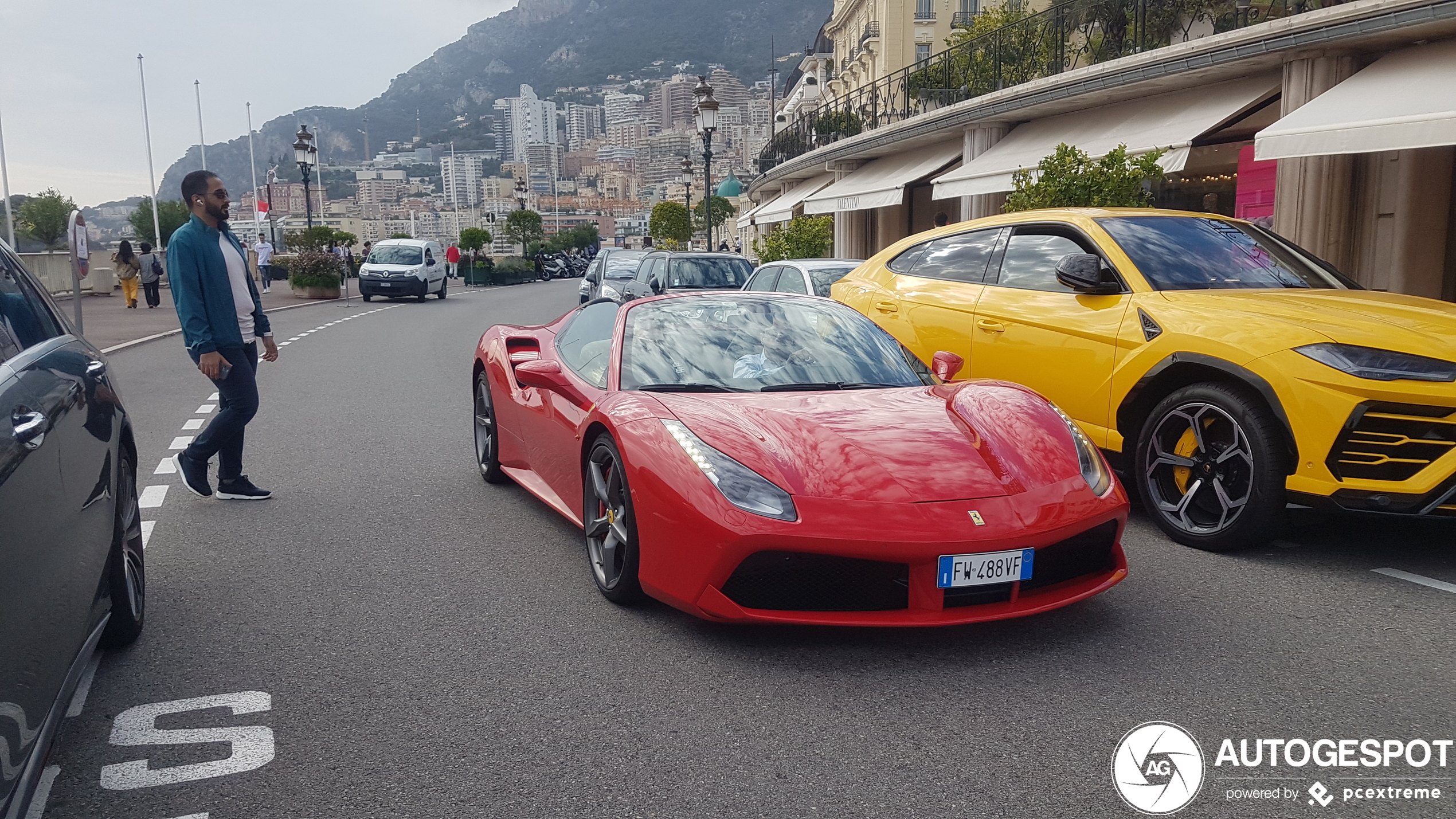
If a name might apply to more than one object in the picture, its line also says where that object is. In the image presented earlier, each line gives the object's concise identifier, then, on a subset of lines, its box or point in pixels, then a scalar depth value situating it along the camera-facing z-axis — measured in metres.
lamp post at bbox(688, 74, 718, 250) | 25.78
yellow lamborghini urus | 4.48
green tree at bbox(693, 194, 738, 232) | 110.56
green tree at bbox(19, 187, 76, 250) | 49.62
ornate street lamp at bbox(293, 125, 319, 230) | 34.50
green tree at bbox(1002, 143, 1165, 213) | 11.90
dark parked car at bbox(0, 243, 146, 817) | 2.21
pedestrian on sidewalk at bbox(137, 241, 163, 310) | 27.36
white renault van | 31.94
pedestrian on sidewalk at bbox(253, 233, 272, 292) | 35.69
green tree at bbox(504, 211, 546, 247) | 72.31
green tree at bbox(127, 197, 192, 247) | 57.50
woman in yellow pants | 26.17
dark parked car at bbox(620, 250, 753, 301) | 15.77
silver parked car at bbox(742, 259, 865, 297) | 11.91
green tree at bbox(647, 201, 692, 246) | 70.31
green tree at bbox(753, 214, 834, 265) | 24.38
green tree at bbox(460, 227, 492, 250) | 60.78
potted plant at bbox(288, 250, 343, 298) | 33.44
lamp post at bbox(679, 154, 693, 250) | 52.97
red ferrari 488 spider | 3.58
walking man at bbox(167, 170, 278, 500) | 6.00
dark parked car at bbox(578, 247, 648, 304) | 18.66
